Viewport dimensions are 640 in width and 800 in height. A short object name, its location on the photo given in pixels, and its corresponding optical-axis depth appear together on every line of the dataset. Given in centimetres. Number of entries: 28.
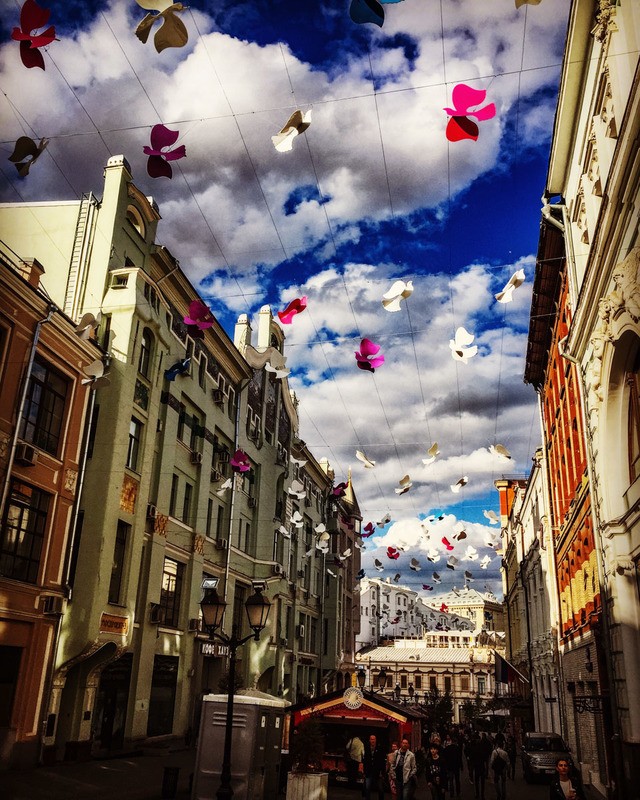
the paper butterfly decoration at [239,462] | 3137
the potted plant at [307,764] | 1435
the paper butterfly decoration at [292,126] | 1105
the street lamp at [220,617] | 1177
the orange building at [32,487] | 1762
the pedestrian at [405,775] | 1466
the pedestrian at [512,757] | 2812
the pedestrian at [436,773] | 1728
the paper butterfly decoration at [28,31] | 962
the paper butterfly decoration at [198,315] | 1886
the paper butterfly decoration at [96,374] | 2098
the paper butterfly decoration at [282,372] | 2146
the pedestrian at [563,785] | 955
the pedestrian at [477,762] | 2027
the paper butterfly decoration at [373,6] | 847
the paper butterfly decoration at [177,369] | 2666
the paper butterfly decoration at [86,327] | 1955
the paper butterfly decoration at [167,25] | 876
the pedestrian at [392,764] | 1515
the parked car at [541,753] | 2402
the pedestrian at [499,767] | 1883
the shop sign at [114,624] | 2067
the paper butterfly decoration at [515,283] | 1431
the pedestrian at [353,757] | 2106
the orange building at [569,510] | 1989
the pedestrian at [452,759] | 2080
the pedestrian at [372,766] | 1711
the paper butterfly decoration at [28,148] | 1106
